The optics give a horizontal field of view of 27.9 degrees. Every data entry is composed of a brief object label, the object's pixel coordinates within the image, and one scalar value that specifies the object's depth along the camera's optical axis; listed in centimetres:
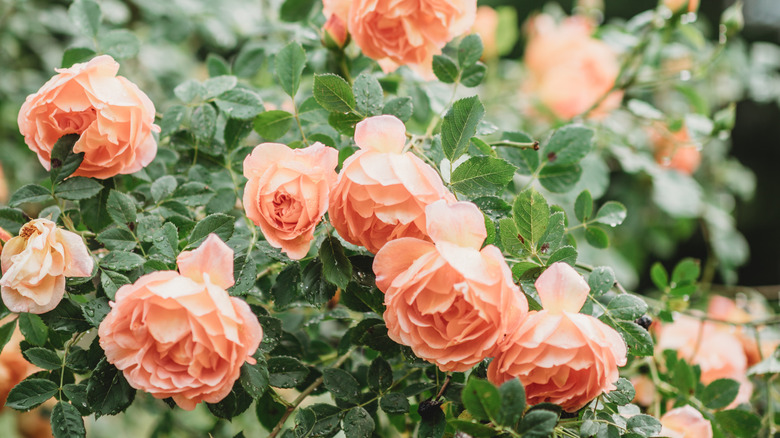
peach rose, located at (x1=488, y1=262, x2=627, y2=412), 85
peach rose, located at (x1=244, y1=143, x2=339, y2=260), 87
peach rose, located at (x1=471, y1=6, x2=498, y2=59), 167
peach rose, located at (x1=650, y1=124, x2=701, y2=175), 159
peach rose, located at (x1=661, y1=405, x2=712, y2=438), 93
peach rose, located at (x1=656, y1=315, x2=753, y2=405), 113
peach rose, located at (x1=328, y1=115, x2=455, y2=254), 86
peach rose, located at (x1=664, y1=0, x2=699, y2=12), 119
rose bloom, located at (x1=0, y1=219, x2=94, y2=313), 88
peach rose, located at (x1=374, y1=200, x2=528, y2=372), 84
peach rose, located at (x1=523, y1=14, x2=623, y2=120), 154
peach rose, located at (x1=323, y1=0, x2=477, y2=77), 98
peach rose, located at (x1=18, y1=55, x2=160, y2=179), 91
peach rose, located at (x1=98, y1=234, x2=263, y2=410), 85
